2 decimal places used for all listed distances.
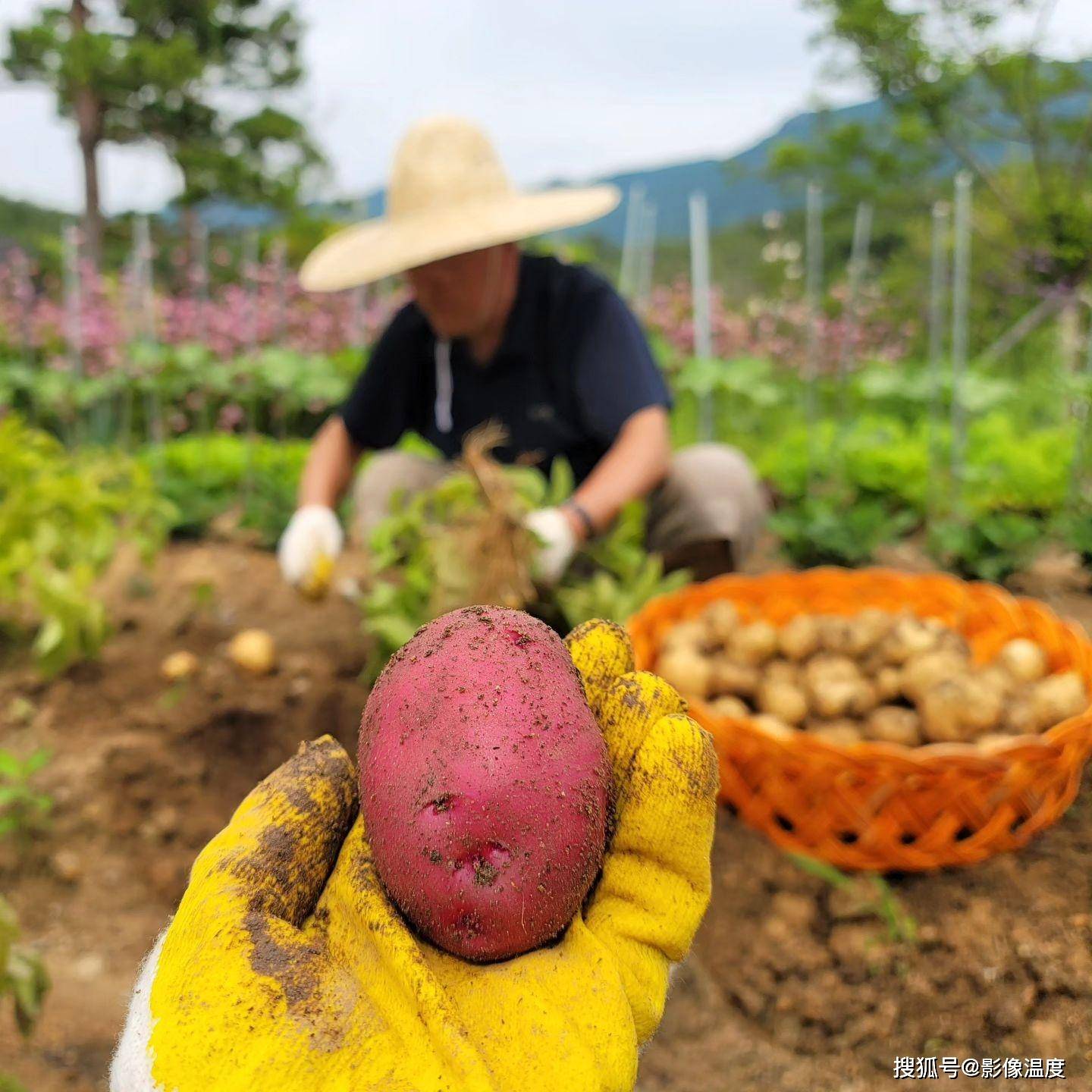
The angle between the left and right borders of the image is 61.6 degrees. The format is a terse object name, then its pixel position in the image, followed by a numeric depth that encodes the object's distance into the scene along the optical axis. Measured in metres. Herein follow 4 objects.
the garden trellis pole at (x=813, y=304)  4.02
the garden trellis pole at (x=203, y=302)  4.68
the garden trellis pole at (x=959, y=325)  3.34
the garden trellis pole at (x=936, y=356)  3.48
